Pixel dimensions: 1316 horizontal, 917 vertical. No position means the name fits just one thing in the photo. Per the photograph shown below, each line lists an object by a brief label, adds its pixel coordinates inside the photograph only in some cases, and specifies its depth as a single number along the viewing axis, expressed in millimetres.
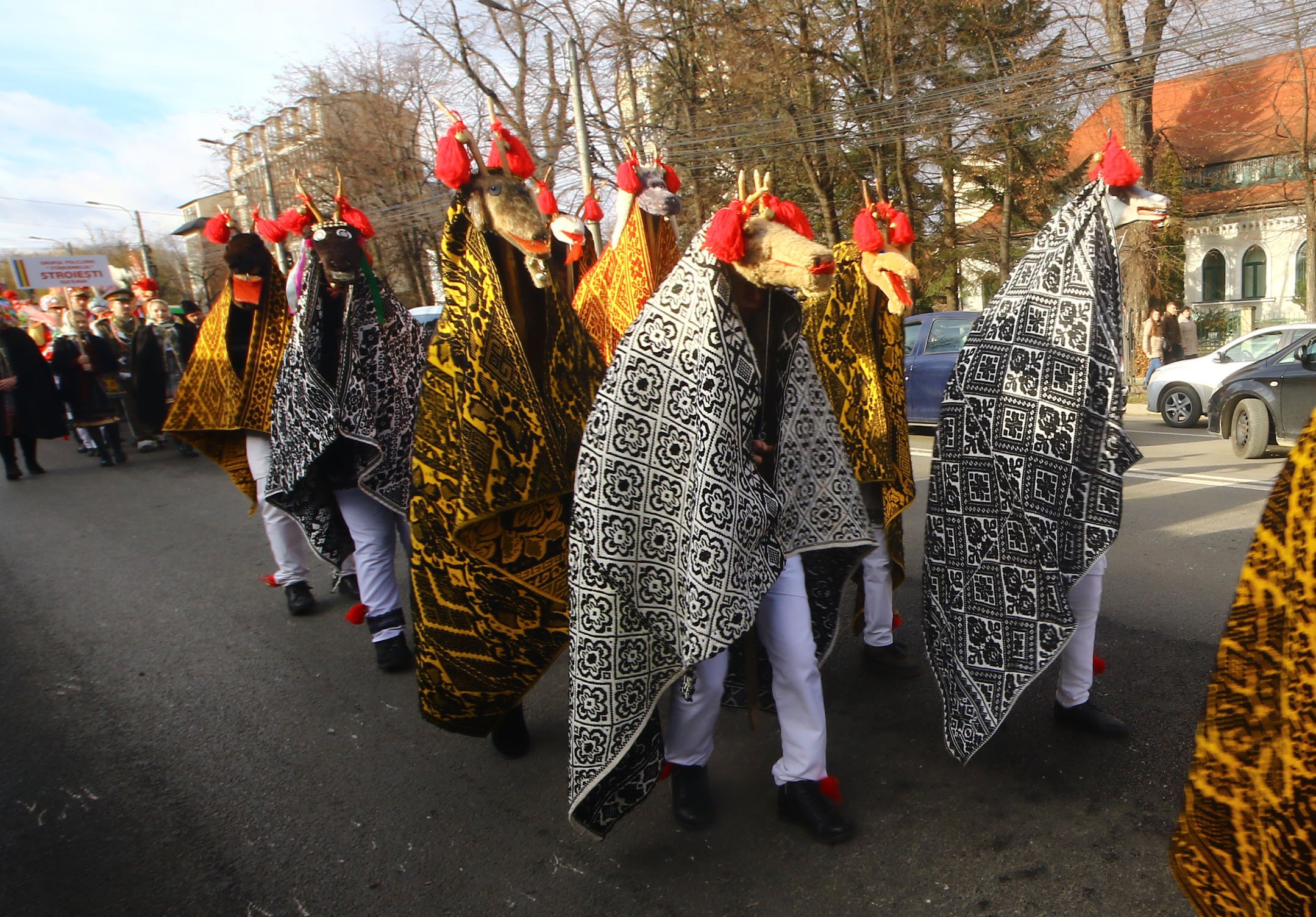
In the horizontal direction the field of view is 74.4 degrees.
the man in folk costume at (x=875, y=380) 3820
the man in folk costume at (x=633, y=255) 5219
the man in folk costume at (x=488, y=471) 3066
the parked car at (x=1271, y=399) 8422
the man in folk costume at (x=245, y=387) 5156
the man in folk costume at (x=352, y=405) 4117
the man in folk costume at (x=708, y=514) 2480
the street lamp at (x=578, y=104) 15867
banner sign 39344
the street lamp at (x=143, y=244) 34175
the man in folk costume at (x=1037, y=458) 2848
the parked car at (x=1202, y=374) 11203
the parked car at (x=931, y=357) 11281
